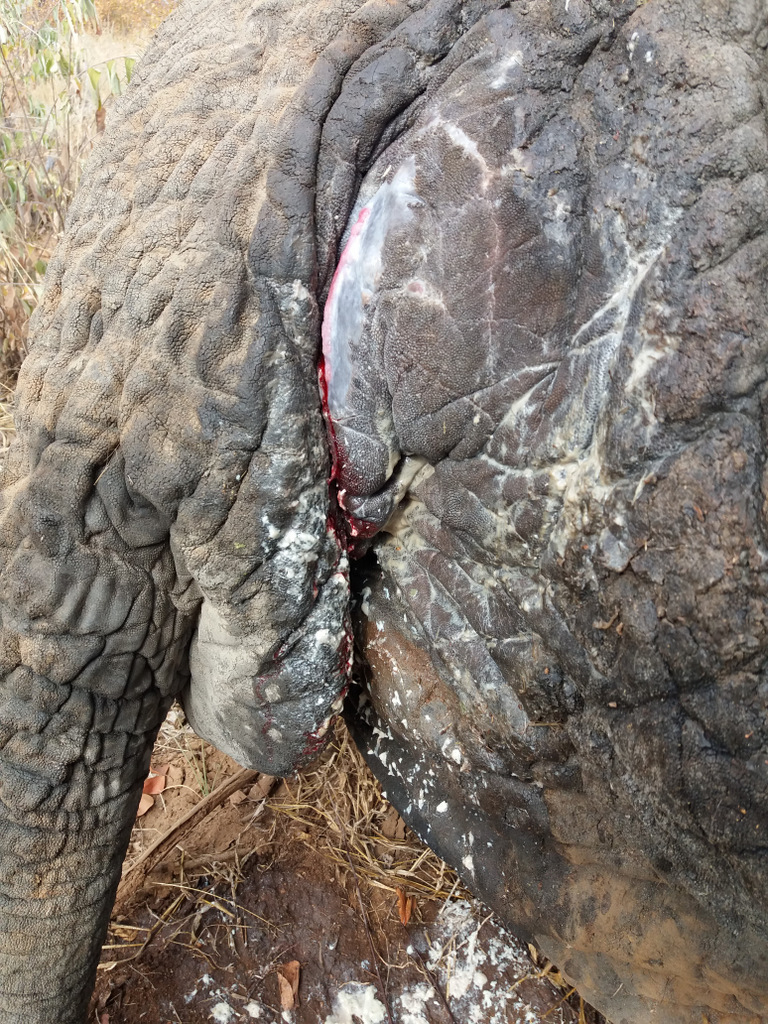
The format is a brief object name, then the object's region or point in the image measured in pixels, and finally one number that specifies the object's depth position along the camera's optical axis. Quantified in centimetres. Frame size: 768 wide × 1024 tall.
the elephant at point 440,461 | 108
